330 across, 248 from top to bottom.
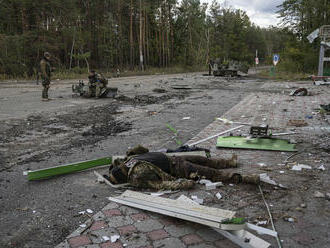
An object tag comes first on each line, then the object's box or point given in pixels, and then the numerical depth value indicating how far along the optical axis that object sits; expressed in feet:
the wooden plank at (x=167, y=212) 7.94
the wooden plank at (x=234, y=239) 7.29
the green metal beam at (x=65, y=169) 12.39
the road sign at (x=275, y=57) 77.19
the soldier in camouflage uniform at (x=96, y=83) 40.24
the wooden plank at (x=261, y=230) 7.71
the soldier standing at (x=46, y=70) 38.30
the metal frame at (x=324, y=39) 49.90
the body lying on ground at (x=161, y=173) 11.05
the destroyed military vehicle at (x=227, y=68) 89.20
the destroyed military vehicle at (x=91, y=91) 41.19
